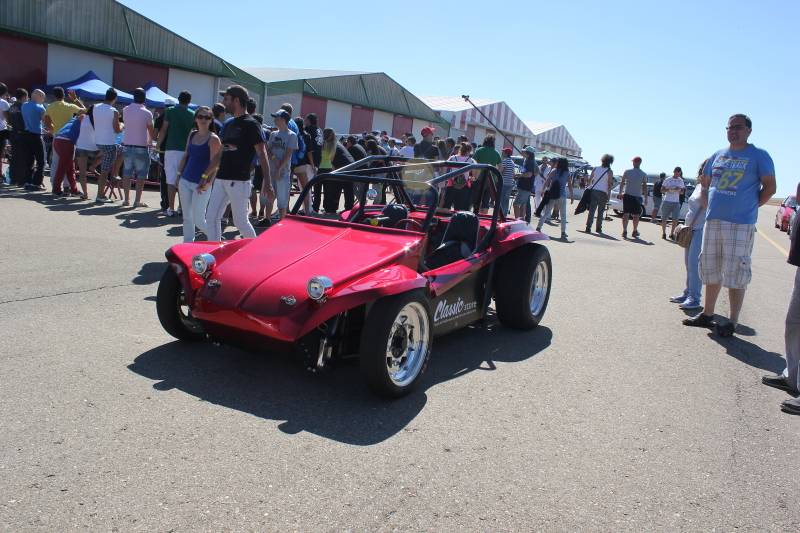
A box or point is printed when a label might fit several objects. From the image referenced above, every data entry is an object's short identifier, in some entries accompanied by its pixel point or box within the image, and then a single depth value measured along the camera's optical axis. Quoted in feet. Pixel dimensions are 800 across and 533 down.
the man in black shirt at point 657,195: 65.46
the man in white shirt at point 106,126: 34.94
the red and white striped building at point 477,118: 137.80
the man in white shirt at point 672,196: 50.80
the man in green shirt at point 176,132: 29.68
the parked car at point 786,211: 82.08
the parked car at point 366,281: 12.01
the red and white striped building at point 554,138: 183.32
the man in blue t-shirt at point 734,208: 19.47
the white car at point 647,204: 68.05
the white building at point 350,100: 103.04
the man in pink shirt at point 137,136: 33.53
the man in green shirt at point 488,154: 37.52
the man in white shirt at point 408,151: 51.12
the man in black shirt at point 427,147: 44.39
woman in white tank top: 48.96
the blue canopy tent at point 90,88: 61.52
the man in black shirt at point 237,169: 20.70
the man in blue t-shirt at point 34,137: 35.94
